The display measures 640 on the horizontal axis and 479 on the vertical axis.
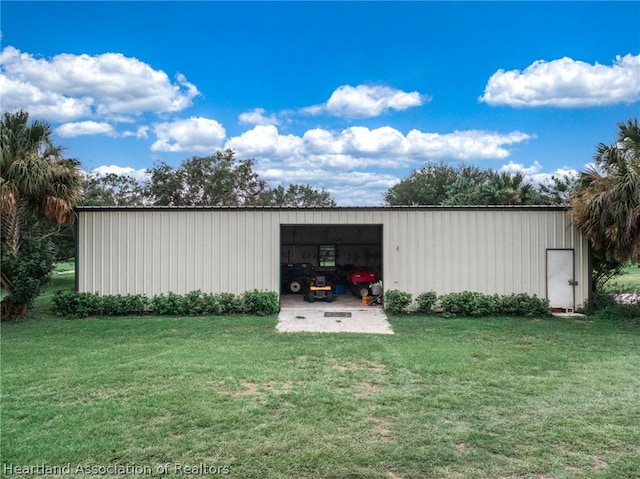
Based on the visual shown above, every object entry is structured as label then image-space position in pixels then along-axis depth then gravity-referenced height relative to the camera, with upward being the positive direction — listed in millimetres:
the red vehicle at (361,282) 13959 -1251
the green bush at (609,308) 10133 -1556
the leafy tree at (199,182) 30422 +4349
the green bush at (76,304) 10523 -1417
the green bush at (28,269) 9695 -524
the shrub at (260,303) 10625 -1423
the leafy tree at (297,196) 36656 +4516
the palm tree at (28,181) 9195 +1386
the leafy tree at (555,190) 14758 +2003
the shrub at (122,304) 10648 -1454
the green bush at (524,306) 10617 -1527
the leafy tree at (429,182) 40397 +5829
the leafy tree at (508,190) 18016 +2225
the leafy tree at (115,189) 22683 +3382
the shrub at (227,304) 10781 -1466
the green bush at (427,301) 10805 -1428
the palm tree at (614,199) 9133 +945
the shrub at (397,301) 10727 -1411
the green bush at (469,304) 10484 -1458
